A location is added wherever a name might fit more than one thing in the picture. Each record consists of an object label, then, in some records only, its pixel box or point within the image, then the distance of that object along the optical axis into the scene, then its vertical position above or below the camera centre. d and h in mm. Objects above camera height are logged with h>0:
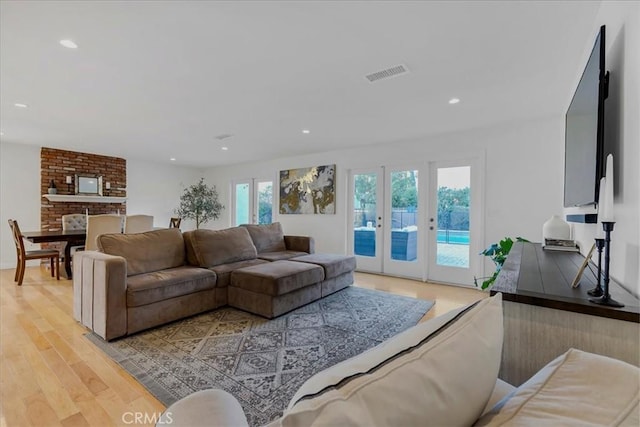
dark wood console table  911 -370
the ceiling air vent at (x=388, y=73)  2466 +1206
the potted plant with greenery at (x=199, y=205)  7457 +120
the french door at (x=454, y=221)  4204 -131
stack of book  2311 -254
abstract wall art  5719 +421
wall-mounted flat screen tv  1375 +457
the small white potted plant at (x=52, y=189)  5629 +367
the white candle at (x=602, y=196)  1065 +67
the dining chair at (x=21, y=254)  4179 -690
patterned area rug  1837 -1104
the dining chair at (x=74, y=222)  5328 -257
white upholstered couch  440 -313
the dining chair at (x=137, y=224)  4387 -229
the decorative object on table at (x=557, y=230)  2418 -133
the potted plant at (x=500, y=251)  2879 -387
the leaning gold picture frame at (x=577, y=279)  1165 -268
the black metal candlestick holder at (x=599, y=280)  1041 -233
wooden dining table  4121 -445
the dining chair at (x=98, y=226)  4250 -261
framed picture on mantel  6004 +491
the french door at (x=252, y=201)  7004 +225
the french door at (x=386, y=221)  4762 -163
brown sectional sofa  2496 -689
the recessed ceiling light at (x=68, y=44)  2096 +1187
